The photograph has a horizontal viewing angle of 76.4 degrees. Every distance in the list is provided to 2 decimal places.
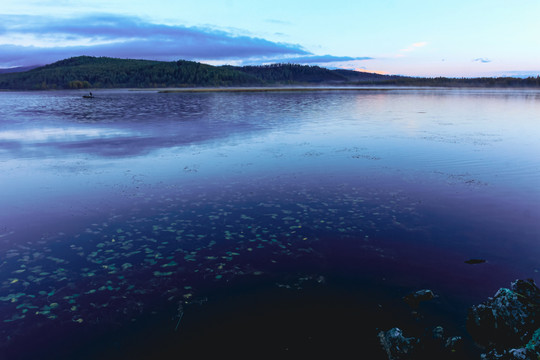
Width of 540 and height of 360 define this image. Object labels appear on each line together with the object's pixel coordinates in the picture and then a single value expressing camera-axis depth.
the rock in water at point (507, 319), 8.02
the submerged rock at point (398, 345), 7.95
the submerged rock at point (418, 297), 9.65
